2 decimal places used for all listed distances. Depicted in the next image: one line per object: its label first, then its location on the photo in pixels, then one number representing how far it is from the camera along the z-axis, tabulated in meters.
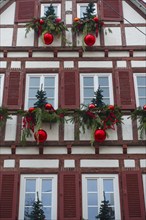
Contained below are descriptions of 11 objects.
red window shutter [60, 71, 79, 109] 14.02
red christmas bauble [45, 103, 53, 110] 13.39
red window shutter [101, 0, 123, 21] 15.84
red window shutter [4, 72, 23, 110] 14.02
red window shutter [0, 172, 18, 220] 12.28
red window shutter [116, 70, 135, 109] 14.05
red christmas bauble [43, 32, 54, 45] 14.95
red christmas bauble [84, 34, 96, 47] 14.86
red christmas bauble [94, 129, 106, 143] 13.05
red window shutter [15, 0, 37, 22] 15.89
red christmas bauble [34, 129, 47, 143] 12.98
